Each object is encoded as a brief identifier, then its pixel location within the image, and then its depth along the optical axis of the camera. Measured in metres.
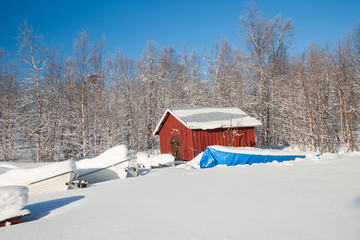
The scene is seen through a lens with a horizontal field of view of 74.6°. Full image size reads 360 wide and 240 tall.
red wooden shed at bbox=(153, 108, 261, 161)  14.45
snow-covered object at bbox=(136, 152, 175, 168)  14.08
